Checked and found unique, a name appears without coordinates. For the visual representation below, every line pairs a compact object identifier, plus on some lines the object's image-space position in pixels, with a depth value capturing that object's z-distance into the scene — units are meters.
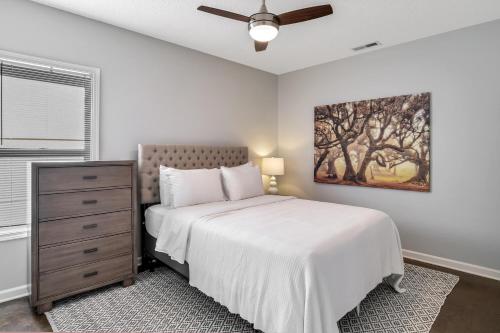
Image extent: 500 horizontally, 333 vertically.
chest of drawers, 2.34
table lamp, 4.63
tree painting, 3.54
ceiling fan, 2.22
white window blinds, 2.58
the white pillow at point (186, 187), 3.12
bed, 1.75
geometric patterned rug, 2.20
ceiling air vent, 3.65
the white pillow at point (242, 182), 3.61
